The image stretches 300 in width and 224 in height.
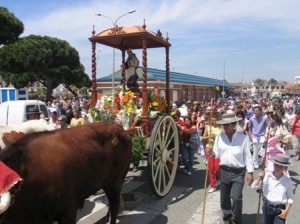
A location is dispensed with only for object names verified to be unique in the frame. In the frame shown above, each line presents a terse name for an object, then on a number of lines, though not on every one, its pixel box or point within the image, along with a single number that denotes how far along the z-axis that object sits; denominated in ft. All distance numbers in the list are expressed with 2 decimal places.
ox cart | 19.98
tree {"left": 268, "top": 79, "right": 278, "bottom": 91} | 471.46
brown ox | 10.93
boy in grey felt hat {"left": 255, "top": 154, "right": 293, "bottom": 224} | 13.32
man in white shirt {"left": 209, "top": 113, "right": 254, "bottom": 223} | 15.90
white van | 37.70
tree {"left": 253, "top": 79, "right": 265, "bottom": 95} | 476.13
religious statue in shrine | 26.45
